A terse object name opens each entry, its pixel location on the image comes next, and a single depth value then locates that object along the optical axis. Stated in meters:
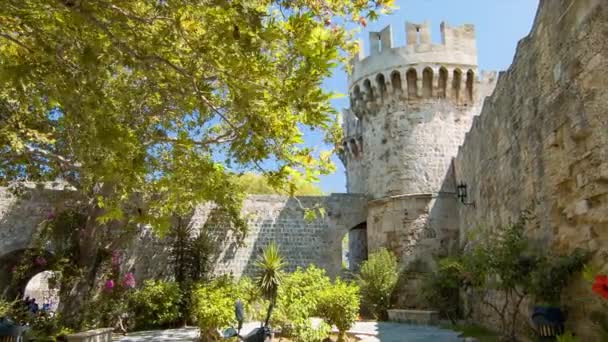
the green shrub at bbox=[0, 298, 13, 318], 8.62
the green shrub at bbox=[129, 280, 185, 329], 12.38
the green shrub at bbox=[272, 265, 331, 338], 7.09
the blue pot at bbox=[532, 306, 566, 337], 4.70
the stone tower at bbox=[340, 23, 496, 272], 14.22
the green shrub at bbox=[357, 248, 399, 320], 12.68
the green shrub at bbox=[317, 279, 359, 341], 7.24
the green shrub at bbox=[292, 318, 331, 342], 6.75
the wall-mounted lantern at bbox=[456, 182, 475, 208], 11.59
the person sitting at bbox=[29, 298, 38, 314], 10.66
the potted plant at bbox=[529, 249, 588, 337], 4.63
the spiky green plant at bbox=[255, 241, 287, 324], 9.05
